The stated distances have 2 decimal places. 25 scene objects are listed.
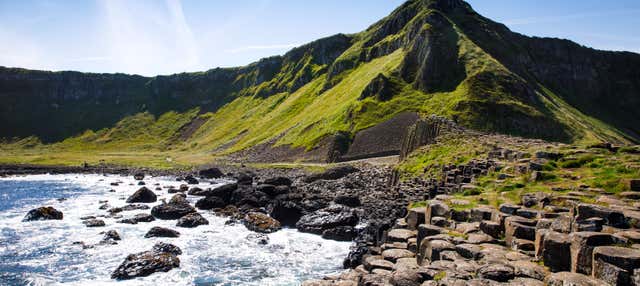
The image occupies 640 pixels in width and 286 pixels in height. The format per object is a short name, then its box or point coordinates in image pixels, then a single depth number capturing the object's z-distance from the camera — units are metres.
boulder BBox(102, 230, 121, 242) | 32.66
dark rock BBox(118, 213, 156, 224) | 40.06
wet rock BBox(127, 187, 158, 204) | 53.72
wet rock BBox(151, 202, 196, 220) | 42.39
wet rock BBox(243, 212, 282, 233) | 36.69
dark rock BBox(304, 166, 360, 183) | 66.69
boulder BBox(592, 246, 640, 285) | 9.93
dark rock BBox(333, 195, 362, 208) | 45.62
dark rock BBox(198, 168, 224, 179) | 90.31
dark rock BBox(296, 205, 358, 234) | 35.84
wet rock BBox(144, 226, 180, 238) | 34.00
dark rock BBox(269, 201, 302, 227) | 39.91
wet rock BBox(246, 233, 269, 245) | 32.59
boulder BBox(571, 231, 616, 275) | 11.12
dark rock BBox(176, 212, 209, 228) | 38.34
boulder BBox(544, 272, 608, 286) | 10.05
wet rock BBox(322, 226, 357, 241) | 33.06
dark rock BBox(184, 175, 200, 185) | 79.81
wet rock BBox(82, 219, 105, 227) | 38.56
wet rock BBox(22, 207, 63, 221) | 41.69
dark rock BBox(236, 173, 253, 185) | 66.82
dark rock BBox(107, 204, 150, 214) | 45.72
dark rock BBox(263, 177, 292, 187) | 60.34
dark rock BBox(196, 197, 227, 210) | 48.78
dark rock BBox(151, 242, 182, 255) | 28.39
